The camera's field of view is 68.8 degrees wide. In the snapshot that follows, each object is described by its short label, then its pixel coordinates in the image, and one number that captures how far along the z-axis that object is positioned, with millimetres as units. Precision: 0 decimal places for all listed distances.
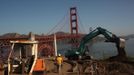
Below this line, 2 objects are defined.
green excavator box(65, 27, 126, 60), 9367
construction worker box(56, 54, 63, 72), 6934
